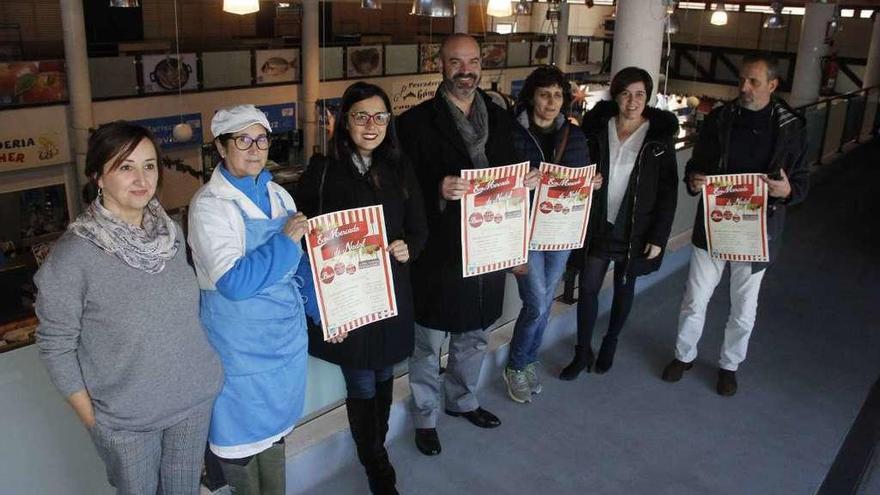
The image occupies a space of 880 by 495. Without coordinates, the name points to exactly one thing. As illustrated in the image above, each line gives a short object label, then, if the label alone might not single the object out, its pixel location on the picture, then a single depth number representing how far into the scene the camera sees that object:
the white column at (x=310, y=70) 13.80
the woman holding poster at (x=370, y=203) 2.55
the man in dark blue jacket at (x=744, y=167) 3.66
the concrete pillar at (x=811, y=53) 13.57
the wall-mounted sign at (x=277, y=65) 13.08
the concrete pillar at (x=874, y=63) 16.23
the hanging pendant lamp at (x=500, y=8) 10.17
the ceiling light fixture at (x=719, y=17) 14.90
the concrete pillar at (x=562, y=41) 18.80
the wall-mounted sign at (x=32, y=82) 9.70
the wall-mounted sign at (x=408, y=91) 14.79
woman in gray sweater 1.86
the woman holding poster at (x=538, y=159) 3.34
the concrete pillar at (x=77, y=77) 10.41
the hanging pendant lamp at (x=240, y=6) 7.80
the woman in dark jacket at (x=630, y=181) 3.66
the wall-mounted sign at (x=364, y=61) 14.10
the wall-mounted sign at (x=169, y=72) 11.34
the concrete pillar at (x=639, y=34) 6.03
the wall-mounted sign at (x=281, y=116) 13.30
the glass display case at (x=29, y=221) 10.25
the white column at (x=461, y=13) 13.15
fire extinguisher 16.76
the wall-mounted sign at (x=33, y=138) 9.84
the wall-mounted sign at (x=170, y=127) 11.54
